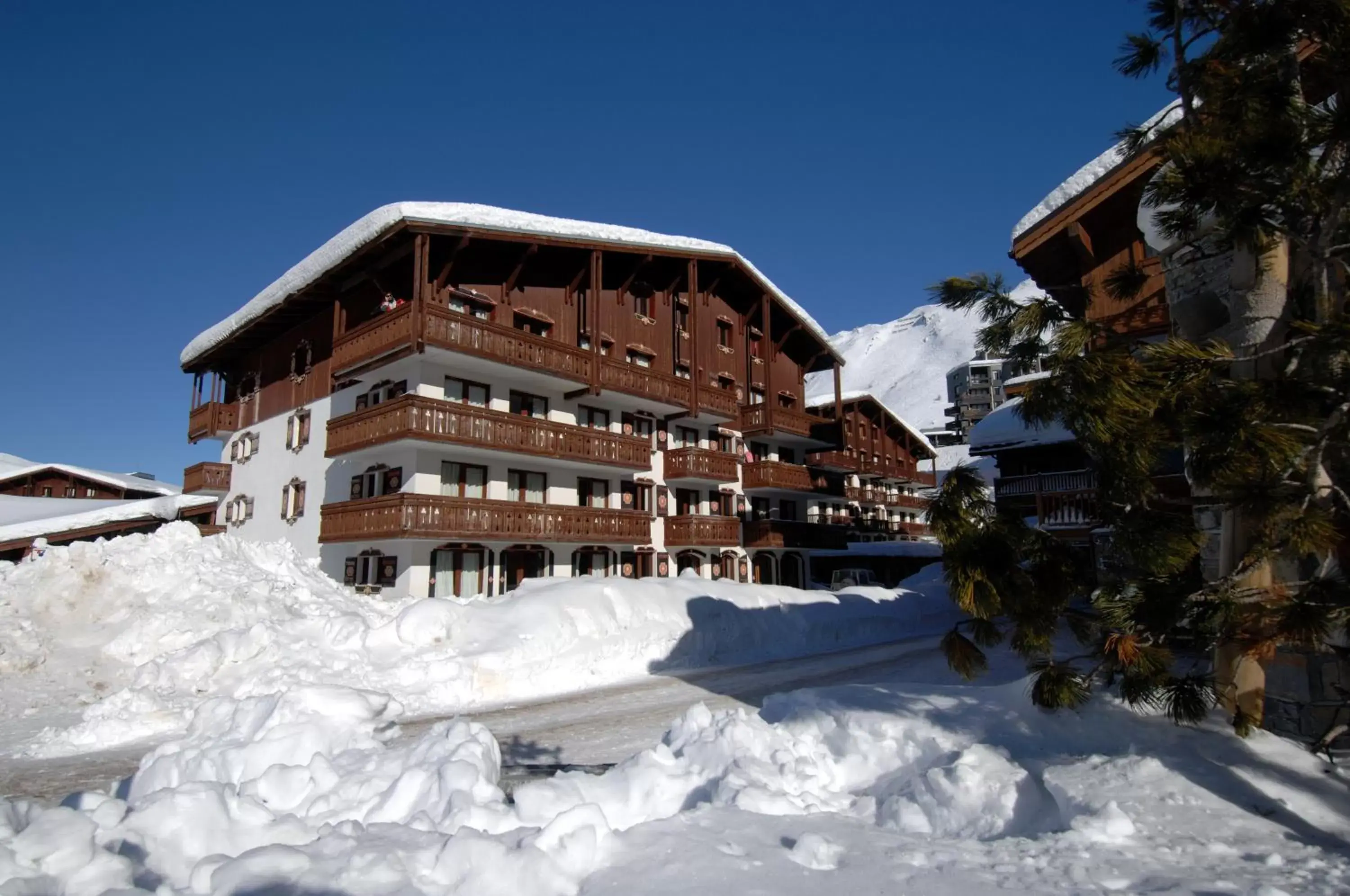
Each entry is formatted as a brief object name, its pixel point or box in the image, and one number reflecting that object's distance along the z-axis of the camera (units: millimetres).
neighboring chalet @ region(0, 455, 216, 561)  33438
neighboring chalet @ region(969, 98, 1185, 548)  16625
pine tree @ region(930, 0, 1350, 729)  5270
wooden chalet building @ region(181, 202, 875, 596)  23047
